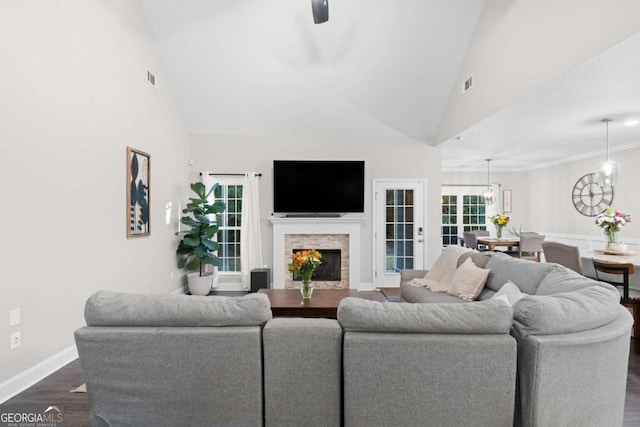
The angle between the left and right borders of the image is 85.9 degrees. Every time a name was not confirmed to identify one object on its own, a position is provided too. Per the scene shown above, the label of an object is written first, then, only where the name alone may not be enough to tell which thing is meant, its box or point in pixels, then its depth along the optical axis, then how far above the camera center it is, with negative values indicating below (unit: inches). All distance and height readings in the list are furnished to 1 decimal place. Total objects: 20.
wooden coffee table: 137.2 -37.5
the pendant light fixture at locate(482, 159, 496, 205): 307.7 +14.7
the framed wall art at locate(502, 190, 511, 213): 364.8 +12.0
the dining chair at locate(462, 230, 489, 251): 281.9 -22.6
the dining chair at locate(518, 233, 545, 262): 252.8 -22.8
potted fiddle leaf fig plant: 211.5 -16.5
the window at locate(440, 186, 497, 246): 362.3 -0.5
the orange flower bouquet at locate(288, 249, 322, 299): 144.0 -21.8
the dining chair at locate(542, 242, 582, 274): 159.0 -20.7
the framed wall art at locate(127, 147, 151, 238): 158.9 +10.4
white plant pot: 215.9 -43.9
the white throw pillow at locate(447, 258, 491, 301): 133.8 -27.4
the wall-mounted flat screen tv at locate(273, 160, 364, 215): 231.9 +19.0
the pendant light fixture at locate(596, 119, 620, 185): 176.2 +20.3
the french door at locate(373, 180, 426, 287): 241.9 -11.4
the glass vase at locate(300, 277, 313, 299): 145.7 -32.5
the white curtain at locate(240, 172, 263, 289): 233.8 -11.2
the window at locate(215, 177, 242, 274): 242.4 -8.8
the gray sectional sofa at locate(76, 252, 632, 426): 63.1 -28.3
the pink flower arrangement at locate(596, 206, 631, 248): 161.8 -5.3
